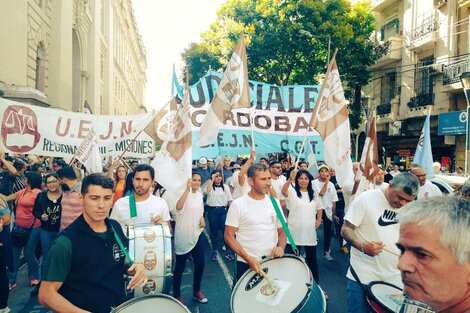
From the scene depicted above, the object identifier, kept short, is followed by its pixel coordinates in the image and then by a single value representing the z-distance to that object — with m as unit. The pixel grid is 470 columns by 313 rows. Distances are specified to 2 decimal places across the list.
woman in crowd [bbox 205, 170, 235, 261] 8.46
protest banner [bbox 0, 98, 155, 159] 7.52
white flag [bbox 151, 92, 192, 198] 5.37
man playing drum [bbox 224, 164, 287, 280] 4.11
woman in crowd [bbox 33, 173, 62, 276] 5.71
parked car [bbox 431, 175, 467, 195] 7.11
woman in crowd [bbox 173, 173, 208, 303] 5.49
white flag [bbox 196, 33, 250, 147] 6.14
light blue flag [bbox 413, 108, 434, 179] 7.54
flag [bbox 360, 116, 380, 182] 5.93
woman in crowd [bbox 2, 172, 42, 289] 5.95
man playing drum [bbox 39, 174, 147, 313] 2.44
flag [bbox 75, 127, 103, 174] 7.77
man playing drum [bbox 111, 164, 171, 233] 4.54
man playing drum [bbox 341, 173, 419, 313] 3.36
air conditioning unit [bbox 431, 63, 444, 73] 19.88
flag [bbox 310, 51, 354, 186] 5.74
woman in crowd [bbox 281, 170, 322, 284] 5.84
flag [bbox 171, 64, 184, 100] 7.11
